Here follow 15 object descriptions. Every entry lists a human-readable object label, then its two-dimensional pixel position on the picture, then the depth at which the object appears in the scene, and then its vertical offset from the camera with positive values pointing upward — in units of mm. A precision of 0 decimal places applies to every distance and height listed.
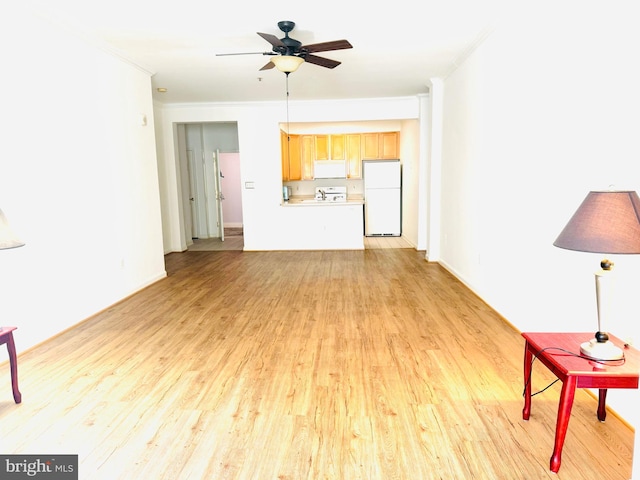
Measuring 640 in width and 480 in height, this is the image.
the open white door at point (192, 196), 8742 -288
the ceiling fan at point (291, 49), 3524 +1163
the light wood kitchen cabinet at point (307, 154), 8914 +582
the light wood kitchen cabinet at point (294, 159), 8922 +479
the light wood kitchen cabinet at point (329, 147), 8875 +721
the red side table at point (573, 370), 1592 -764
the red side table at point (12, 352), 2156 -892
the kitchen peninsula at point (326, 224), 7301 -779
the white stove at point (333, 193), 9258 -287
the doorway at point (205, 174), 8688 +186
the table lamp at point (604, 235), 1521 -225
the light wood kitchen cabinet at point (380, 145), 8812 +734
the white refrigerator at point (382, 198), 8797 -392
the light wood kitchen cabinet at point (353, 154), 8875 +552
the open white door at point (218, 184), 8727 -35
